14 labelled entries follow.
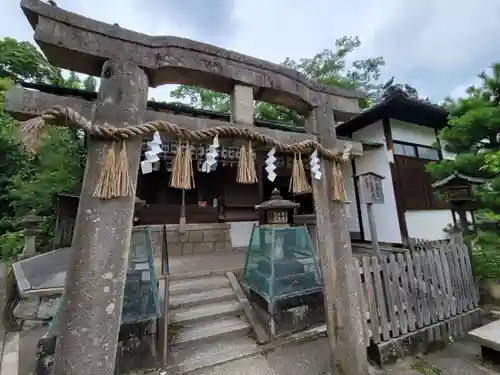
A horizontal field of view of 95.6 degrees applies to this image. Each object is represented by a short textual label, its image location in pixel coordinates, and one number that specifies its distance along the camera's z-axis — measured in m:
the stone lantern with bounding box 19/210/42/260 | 6.06
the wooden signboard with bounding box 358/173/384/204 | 5.28
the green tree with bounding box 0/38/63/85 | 11.39
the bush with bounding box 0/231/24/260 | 7.39
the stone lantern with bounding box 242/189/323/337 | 3.41
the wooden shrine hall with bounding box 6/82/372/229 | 6.08
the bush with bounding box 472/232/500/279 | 3.78
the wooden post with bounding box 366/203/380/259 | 5.12
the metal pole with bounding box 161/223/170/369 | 2.73
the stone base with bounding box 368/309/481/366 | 2.88
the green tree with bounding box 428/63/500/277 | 3.85
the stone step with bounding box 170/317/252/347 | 3.15
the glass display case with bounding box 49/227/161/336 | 2.65
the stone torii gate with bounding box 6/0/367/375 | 1.52
